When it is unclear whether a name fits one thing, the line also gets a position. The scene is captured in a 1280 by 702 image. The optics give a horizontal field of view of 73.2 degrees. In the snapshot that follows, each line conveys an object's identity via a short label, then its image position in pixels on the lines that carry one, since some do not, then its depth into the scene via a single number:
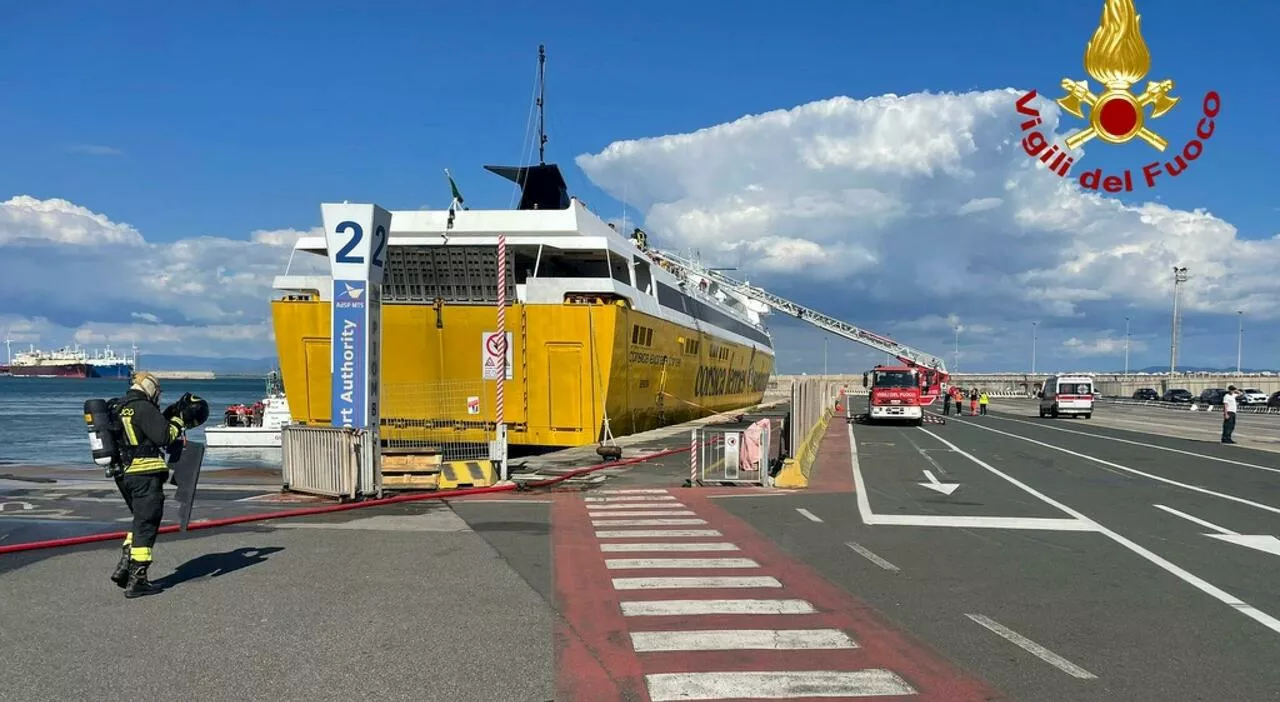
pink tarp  16.66
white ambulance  49.69
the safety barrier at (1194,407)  67.94
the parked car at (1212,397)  77.56
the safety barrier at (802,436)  16.28
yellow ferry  26.52
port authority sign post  16.27
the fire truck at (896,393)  38.75
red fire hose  9.80
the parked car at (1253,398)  76.80
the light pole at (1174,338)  90.12
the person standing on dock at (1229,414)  29.03
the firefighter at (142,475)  7.38
